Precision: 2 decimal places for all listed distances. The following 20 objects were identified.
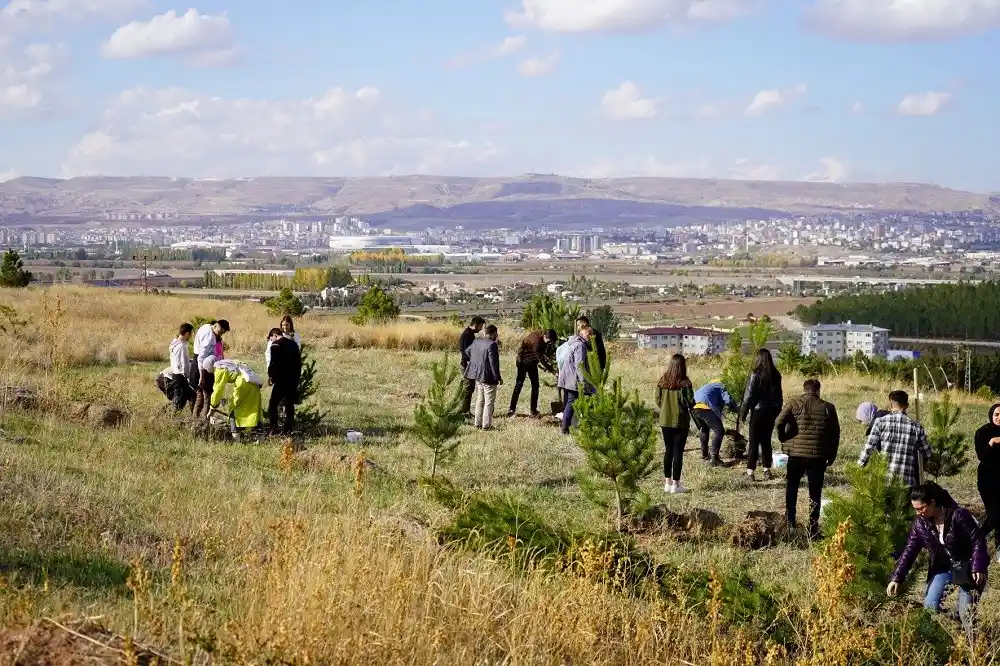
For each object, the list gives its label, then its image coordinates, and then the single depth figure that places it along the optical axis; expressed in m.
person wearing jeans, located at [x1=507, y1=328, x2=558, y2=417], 16.09
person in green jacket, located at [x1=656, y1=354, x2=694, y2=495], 11.48
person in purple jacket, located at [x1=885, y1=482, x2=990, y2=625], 7.07
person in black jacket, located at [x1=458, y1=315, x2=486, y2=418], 15.19
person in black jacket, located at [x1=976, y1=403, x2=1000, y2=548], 9.19
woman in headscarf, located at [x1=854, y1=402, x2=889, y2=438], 11.62
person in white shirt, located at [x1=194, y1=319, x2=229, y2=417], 13.42
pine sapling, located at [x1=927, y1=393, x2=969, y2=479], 13.38
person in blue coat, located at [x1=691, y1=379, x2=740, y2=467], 13.41
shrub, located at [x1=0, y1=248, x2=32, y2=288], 41.72
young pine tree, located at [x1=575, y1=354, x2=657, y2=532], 9.89
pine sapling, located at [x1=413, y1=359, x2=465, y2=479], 11.56
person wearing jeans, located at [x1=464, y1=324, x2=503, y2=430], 14.77
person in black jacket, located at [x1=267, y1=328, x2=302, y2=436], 13.48
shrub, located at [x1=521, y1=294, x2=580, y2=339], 18.72
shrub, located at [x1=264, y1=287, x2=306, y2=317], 39.99
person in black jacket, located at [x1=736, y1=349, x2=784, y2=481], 12.36
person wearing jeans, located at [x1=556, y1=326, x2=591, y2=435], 14.00
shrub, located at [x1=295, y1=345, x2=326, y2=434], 14.20
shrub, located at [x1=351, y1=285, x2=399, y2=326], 36.31
